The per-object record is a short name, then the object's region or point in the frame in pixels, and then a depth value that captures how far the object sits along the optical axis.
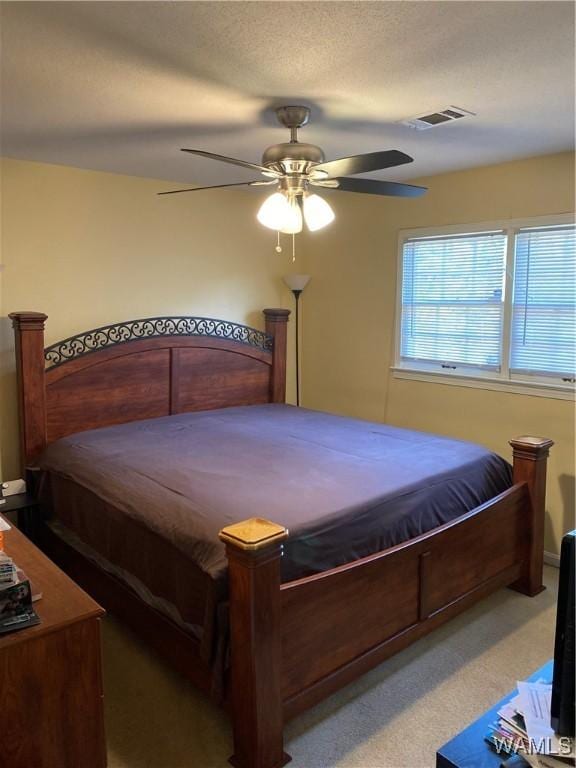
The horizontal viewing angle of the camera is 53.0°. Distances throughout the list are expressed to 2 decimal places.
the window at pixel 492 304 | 3.36
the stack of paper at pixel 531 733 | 1.33
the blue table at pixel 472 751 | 1.39
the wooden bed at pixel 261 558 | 1.85
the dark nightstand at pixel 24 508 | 3.13
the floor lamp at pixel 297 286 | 4.65
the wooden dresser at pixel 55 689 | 1.53
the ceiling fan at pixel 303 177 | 2.37
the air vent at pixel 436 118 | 2.52
